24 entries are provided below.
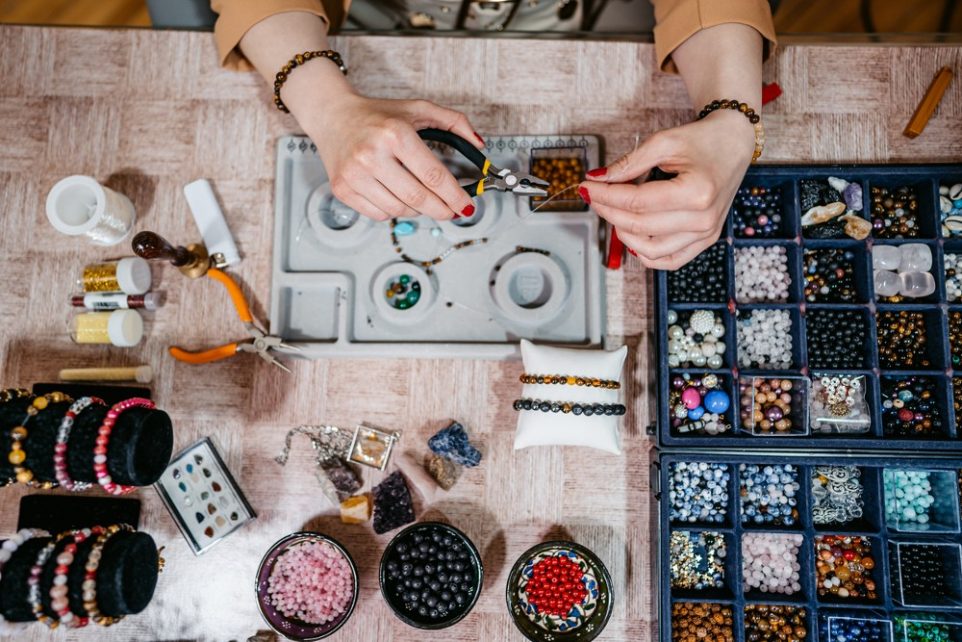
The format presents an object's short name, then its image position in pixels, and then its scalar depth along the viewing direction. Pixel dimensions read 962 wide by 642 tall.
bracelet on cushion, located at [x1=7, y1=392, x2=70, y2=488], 0.61
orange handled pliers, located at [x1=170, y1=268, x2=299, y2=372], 0.71
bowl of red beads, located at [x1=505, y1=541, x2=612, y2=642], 0.68
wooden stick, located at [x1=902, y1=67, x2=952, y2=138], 0.73
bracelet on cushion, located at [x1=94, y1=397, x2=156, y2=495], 0.61
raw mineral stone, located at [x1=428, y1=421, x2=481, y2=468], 0.71
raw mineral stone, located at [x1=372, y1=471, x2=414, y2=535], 0.71
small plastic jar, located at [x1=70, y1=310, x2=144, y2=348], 0.71
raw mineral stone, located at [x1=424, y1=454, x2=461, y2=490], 0.72
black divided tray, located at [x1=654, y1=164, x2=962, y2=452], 0.68
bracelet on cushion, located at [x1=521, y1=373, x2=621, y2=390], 0.68
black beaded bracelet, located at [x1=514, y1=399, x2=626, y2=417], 0.68
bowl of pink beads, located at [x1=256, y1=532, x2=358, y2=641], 0.69
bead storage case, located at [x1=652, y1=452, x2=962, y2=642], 0.67
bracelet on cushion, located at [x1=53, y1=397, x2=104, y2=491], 0.62
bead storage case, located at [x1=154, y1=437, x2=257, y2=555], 0.71
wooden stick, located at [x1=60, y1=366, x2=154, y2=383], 0.72
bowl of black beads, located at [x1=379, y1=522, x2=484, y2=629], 0.68
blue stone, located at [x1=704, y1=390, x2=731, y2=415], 0.69
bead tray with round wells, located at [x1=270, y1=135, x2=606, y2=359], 0.73
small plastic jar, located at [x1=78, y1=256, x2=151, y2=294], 0.72
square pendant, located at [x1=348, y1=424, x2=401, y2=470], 0.72
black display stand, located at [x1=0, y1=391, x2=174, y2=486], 0.62
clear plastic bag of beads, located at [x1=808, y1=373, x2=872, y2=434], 0.70
